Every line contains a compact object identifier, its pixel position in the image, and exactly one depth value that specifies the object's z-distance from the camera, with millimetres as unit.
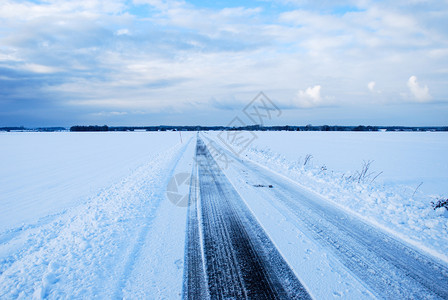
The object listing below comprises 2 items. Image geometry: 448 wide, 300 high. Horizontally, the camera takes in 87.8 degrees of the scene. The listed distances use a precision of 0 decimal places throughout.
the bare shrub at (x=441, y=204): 5871
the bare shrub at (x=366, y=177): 9132
